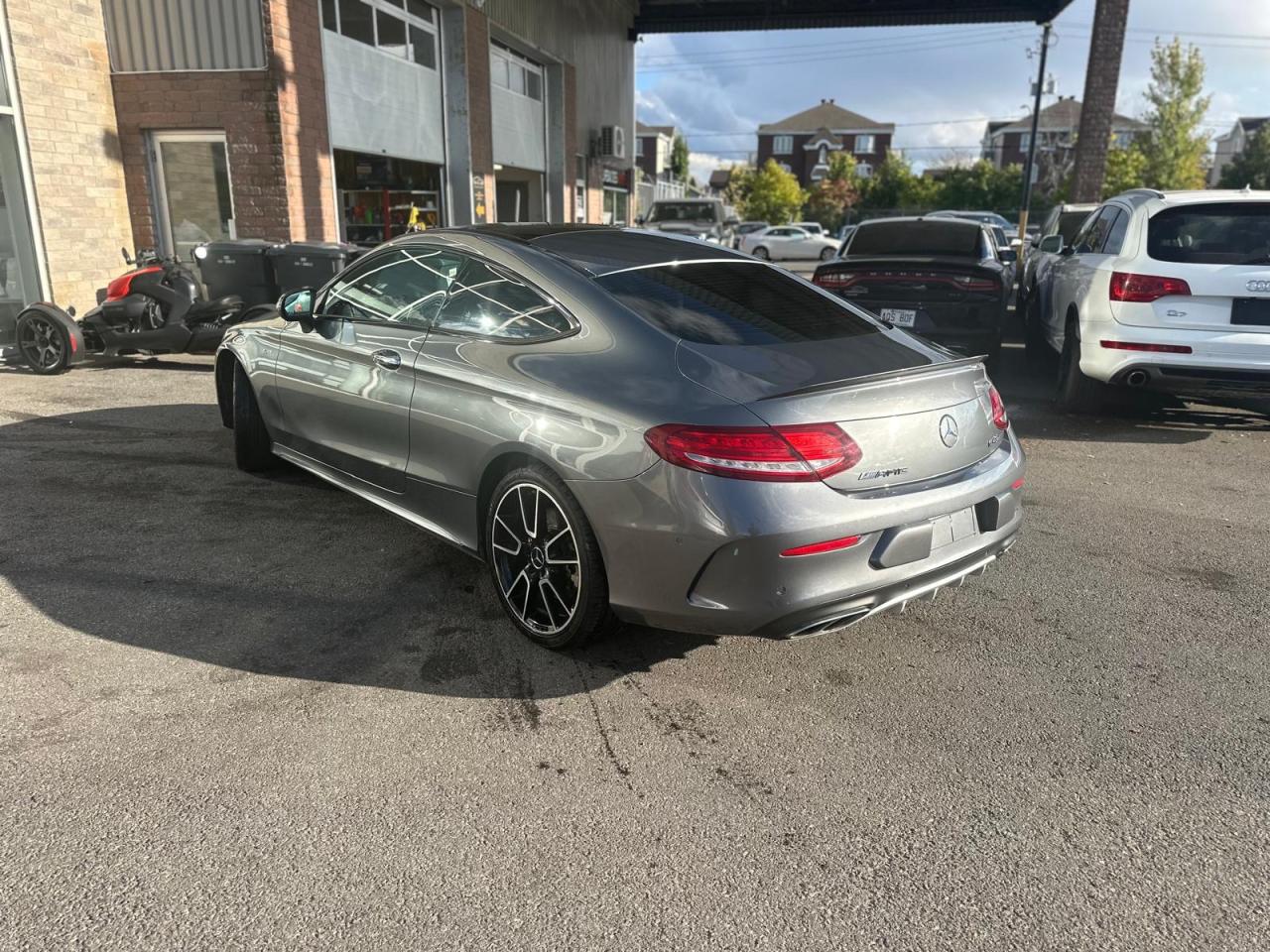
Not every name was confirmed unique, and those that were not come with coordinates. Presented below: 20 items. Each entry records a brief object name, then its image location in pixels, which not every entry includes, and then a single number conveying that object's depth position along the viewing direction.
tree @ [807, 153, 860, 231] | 62.38
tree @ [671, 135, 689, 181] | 93.62
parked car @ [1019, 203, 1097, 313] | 10.41
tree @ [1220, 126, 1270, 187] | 50.00
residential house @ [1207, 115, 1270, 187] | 84.12
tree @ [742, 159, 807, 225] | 63.50
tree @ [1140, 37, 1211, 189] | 40.03
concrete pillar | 20.30
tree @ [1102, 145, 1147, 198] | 42.88
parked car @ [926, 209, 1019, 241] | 33.27
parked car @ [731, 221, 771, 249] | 44.00
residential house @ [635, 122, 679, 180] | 86.50
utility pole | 26.00
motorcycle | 8.96
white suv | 6.45
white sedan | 38.48
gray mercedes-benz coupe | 2.94
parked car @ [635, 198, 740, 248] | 26.30
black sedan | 8.45
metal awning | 24.31
